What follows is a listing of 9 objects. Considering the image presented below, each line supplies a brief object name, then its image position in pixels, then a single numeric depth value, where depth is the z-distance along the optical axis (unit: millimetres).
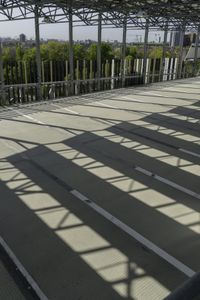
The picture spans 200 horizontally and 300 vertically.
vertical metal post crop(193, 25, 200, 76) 23422
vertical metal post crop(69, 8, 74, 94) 14648
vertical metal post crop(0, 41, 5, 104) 11958
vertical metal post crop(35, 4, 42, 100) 12900
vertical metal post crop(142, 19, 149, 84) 19530
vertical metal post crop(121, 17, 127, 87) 17844
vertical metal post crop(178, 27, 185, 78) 22359
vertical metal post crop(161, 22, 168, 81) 20912
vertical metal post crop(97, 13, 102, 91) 16250
